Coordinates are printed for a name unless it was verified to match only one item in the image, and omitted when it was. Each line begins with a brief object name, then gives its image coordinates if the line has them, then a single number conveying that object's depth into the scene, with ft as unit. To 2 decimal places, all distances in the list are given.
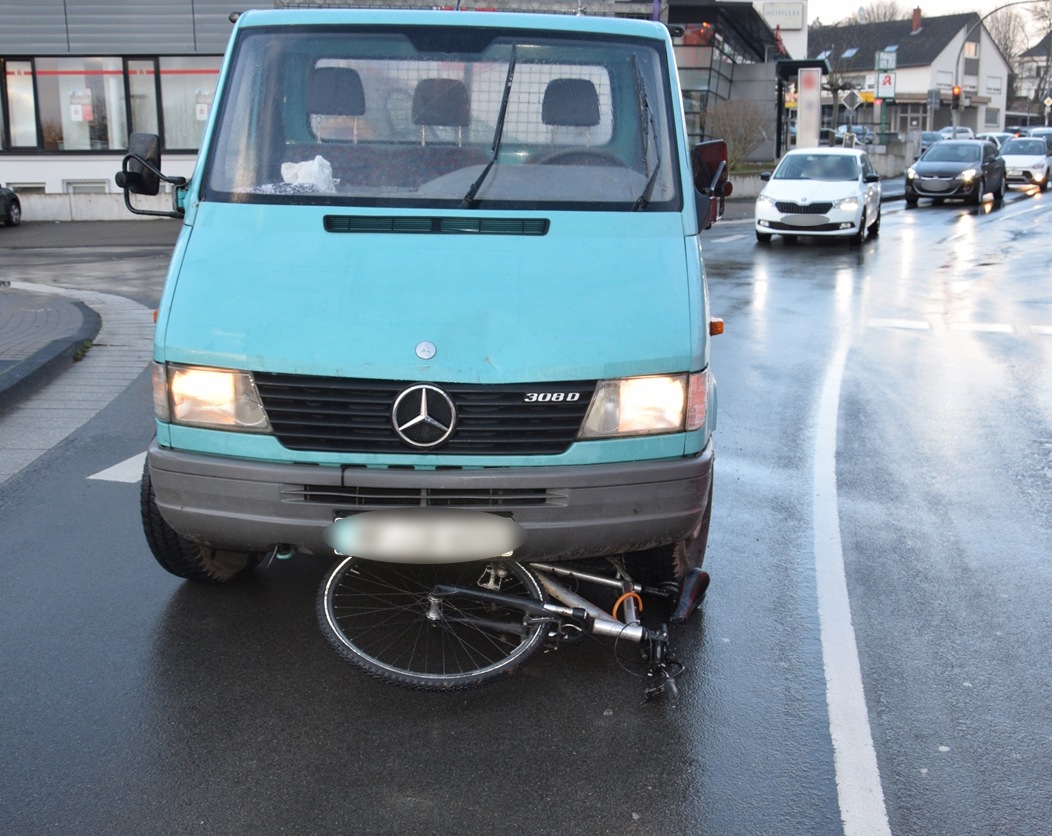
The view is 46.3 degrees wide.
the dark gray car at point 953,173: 107.65
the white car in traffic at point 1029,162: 139.64
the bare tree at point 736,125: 127.13
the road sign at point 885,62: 186.91
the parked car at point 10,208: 89.10
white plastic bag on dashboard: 15.79
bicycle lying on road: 13.53
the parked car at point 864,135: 196.65
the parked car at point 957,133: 229.90
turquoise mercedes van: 13.08
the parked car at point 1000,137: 154.86
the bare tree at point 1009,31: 404.77
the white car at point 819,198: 72.69
